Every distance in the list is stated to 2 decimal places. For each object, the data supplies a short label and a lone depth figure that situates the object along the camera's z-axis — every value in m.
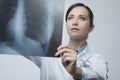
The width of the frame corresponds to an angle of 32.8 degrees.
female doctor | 0.93
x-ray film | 0.96
